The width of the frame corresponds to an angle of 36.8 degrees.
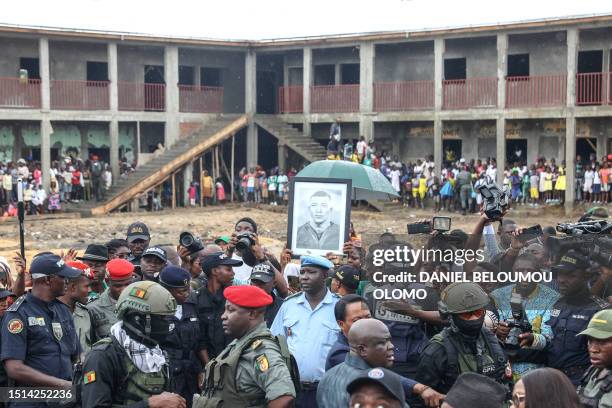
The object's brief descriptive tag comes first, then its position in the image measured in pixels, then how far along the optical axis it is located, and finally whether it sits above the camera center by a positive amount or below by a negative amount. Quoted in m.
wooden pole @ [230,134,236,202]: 29.67 -0.45
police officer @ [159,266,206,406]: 6.56 -1.29
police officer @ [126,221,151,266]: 9.04 -0.79
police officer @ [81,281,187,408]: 4.88 -1.07
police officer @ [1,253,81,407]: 5.81 -1.12
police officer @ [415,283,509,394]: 5.49 -1.15
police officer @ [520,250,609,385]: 5.95 -1.06
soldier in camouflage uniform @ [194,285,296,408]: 4.85 -1.10
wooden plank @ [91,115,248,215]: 27.48 -0.29
